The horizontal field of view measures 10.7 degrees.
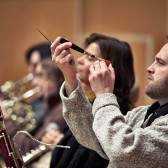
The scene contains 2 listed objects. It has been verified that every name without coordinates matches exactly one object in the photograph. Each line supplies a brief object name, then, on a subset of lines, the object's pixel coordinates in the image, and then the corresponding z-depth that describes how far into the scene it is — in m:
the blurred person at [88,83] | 3.70
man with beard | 3.02
